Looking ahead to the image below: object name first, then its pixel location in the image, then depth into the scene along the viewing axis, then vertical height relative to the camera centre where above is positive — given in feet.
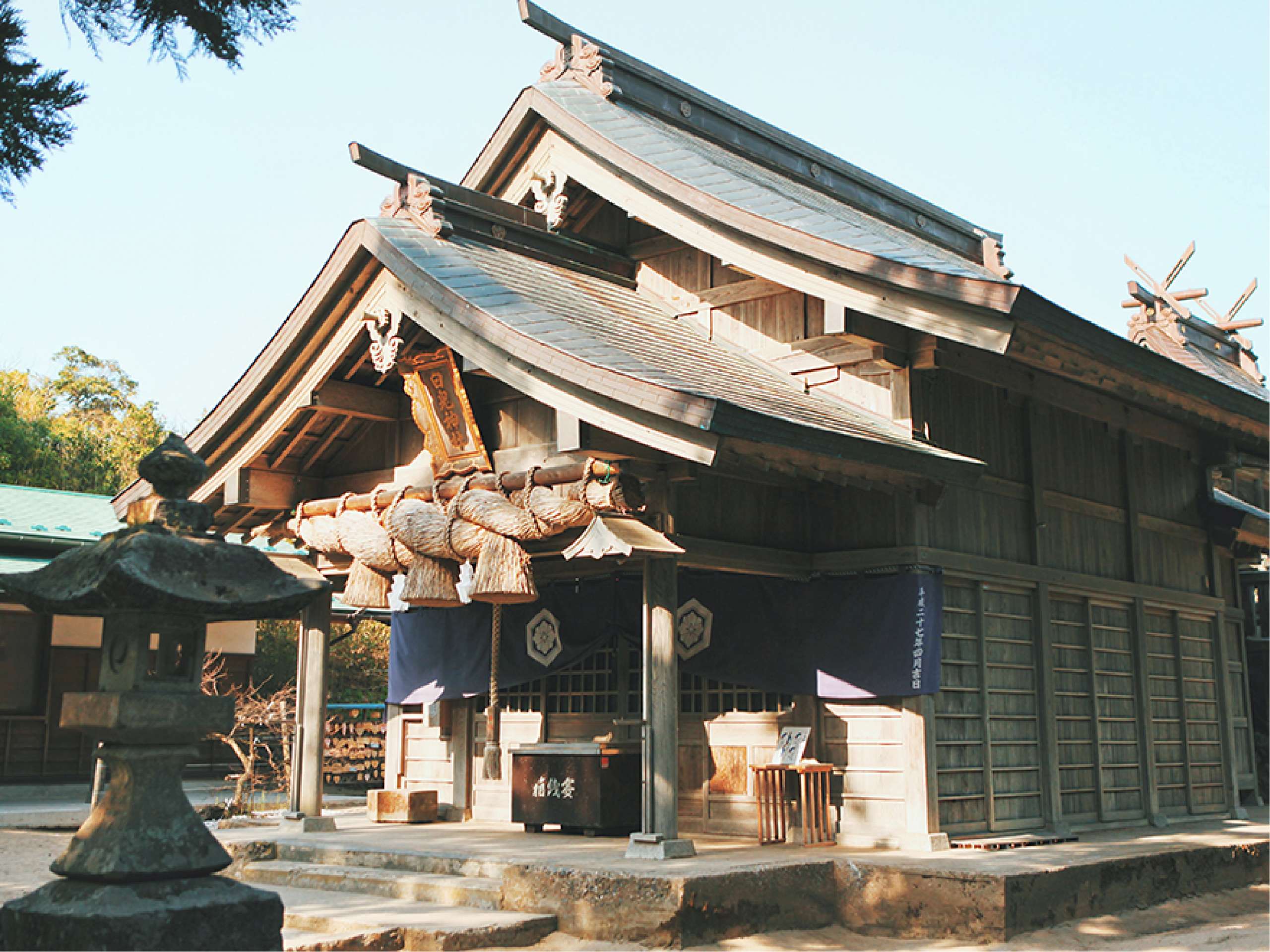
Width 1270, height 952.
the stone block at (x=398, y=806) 42.32 -2.82
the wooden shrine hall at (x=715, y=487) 31.76 +6.43
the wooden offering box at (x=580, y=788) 36.04 -1.93
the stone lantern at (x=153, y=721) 19.12 +0.01
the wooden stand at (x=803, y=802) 34.24 -2.21
